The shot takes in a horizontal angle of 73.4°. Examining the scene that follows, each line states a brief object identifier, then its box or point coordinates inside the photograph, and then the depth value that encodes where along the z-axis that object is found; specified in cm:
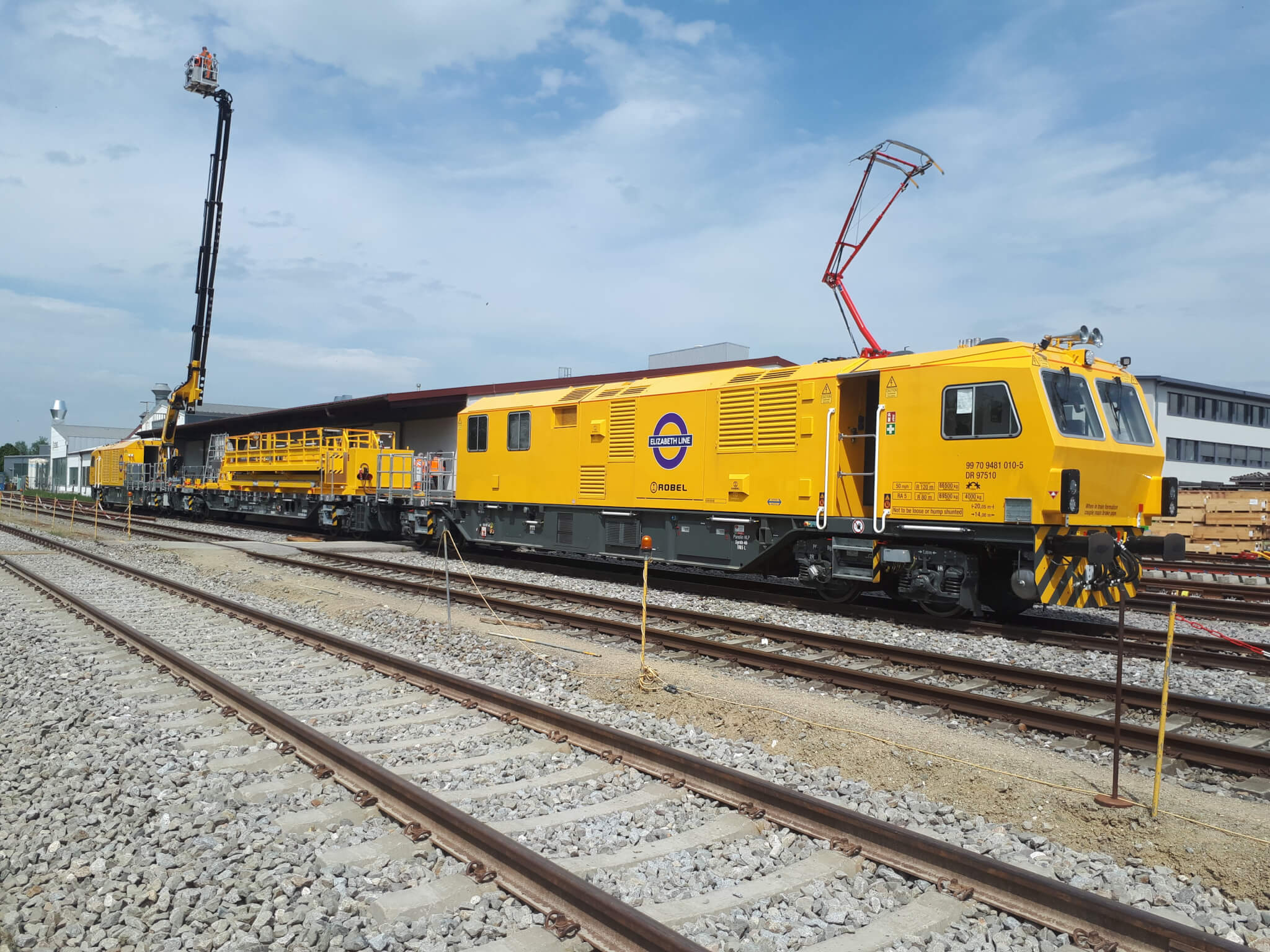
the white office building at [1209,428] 4212
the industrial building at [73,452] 7031
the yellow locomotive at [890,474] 974
